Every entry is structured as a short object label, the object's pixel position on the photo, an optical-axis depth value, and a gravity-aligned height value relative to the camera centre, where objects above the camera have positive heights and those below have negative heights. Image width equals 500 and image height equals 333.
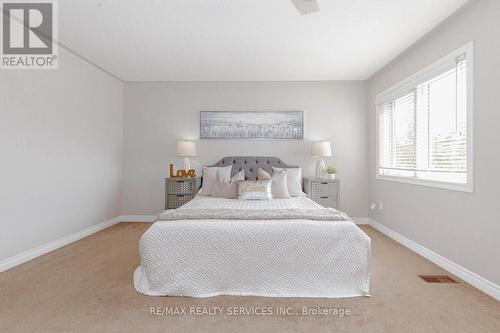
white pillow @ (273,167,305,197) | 4.00 -0.25
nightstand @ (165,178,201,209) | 4.35 -0.43
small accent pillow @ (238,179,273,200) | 3.56 -0.34
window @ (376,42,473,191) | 2.59 +0.49
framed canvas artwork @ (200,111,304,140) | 4.75 +0.73
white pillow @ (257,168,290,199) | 3.74 -0.29
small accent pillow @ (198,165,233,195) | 3.97 -0.18
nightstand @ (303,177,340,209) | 4.31 -0.42
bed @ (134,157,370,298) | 2.15 -0.77
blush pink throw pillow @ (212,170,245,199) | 3.78 -0.33
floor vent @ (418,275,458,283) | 2.49 -1.09
